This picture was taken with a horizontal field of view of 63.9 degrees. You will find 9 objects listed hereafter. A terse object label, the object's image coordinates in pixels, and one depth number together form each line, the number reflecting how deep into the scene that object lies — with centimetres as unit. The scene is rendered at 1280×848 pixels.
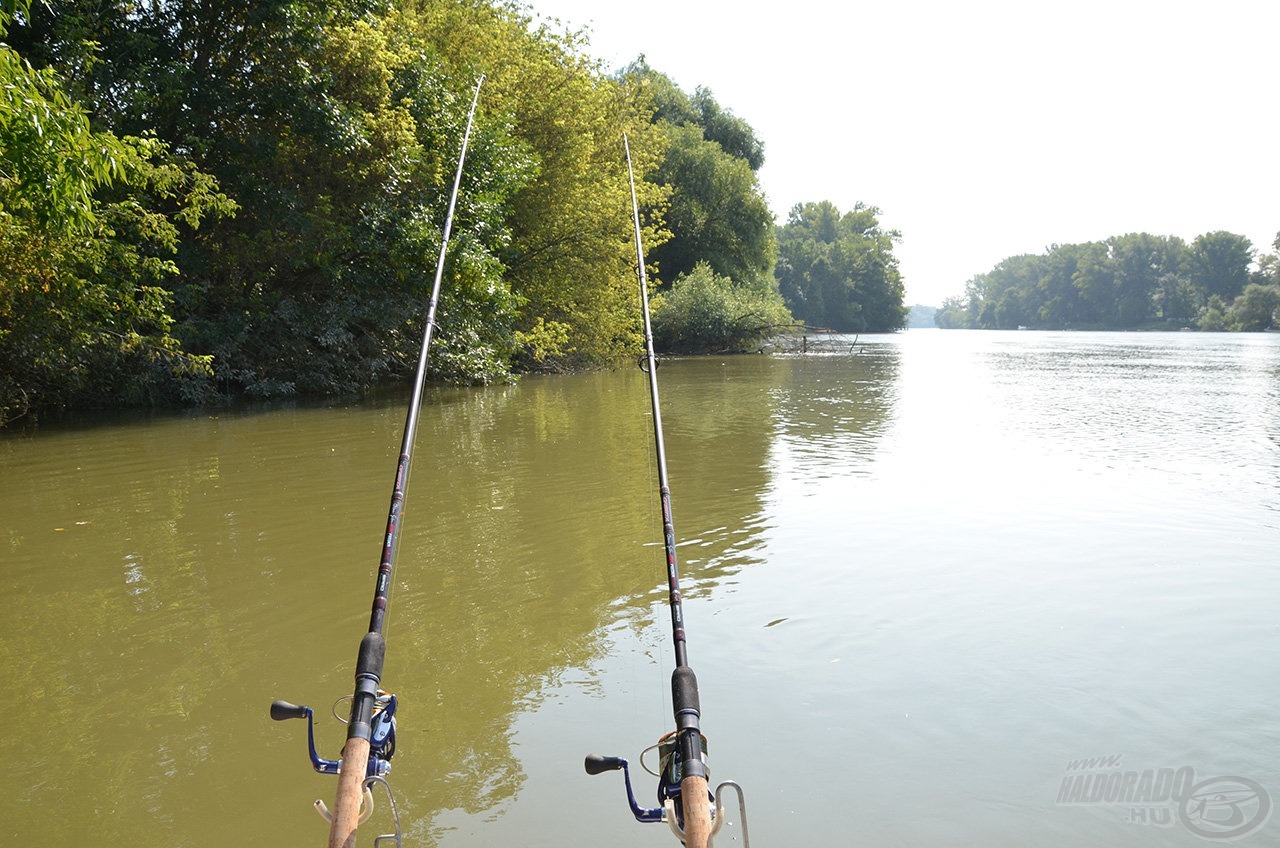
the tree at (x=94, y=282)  884
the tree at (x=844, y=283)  11331
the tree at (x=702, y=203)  4503
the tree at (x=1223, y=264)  13088
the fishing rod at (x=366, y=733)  217
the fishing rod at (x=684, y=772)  221
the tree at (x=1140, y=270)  14150
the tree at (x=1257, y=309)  9956
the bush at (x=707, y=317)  4325
